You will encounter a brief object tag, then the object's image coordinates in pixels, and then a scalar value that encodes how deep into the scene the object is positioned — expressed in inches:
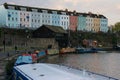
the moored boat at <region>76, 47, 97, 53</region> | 1767.3
